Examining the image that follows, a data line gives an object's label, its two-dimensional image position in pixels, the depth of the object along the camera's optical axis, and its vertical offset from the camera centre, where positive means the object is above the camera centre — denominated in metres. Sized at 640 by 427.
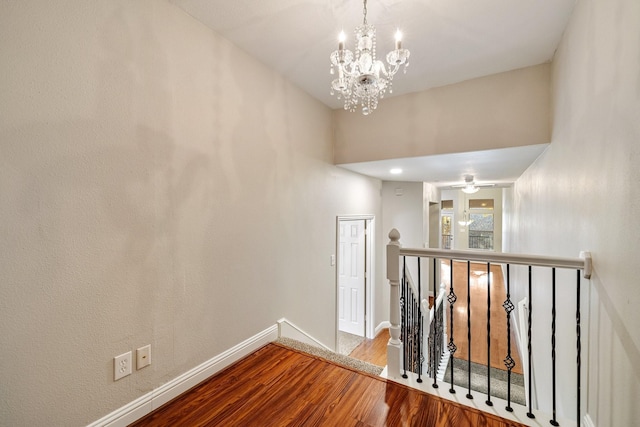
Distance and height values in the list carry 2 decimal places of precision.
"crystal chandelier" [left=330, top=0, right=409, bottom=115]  1.46 +0.83
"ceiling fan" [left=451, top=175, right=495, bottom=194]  4.79 +0.56
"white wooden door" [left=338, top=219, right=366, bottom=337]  4.76 -1.12
